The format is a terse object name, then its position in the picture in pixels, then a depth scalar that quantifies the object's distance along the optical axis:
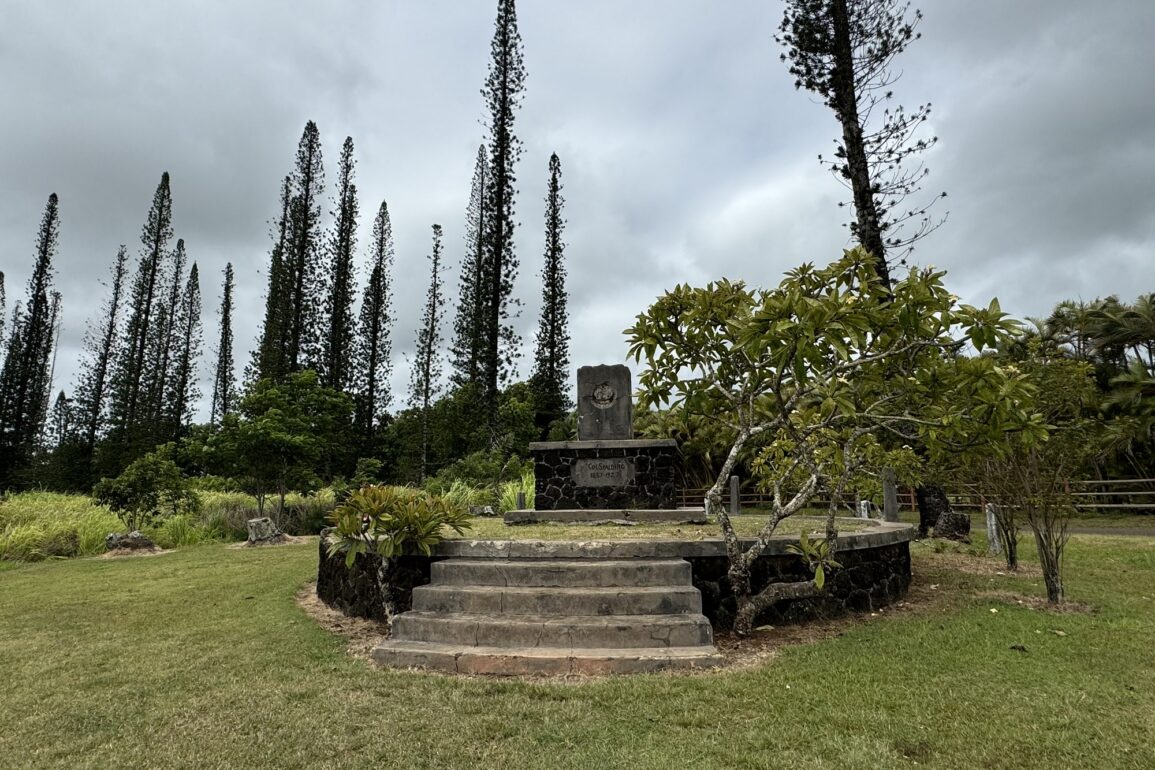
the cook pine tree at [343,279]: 22.70
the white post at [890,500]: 8.41
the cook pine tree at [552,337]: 24.02
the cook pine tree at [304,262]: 21.22
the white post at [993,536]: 7.66
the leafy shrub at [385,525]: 4.41
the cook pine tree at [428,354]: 25.00
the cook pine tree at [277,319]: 21.17
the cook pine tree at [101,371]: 25.98
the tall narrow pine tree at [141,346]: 23.91
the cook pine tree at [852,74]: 9.06
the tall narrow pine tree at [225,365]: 31.91
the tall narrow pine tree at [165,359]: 24.83
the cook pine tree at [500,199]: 18.81
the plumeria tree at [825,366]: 3.69
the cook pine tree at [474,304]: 20.33
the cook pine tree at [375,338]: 24.92
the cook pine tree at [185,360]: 26.34
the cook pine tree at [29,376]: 23.53
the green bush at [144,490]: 10.73
